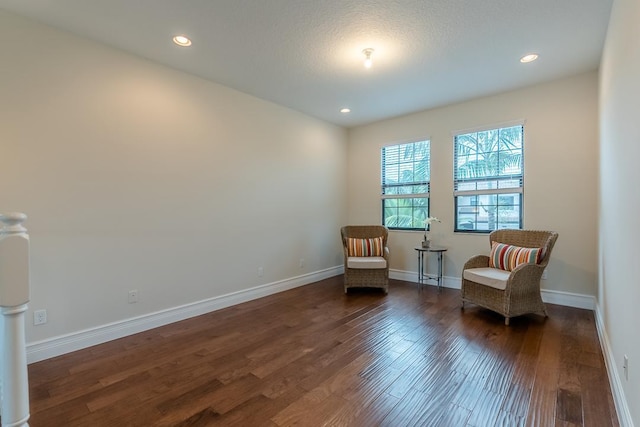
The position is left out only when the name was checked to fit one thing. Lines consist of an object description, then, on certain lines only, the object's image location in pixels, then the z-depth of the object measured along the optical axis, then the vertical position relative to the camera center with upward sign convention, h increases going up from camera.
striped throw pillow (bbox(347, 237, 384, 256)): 4.62 -0.62
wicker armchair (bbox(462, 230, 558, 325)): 3.10 -0.89
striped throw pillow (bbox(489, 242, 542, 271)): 3.24 -0.55
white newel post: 1.24 -0.44
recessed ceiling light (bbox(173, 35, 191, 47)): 2.71 +1.54
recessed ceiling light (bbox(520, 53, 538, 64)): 3.05 +1.54
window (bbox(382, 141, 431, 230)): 4.86 +0.38
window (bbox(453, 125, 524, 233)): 3.98 +0.39
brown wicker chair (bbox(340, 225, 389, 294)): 4.31 -0.97
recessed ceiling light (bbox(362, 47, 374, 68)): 2.92 +1.52
